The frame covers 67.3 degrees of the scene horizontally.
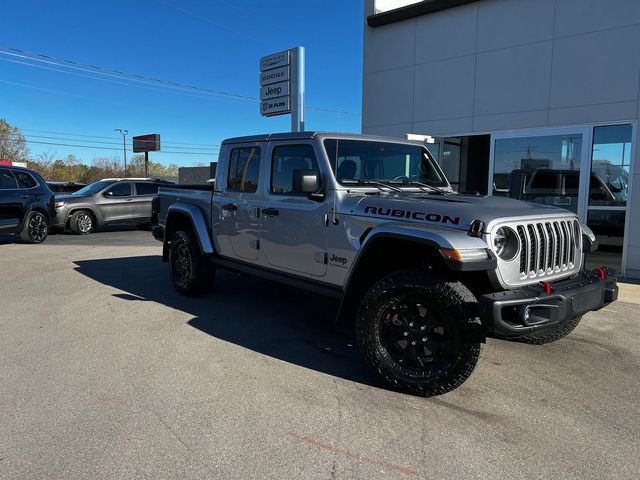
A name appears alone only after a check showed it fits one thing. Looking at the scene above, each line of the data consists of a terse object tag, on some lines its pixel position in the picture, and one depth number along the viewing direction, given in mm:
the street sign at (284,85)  11594
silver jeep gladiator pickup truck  3150
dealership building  7582
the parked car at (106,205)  13312
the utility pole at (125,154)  65688
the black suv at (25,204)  10562
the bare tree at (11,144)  53072
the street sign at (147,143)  62378
